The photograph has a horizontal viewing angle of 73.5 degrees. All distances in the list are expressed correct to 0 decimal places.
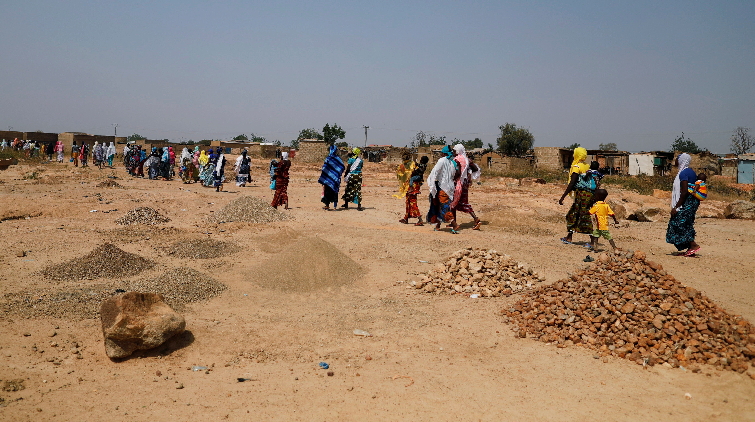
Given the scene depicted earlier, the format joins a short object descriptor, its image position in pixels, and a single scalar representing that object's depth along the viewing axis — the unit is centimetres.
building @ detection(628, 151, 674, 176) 3073
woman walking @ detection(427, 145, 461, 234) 995
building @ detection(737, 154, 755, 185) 2802
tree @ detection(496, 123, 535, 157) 5516
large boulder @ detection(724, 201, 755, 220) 1336
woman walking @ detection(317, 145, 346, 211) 1223
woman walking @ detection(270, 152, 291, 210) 1204
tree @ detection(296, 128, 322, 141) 7513
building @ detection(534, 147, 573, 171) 3316
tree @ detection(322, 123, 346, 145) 5484
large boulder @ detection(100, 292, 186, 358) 412
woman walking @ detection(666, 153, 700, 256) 800
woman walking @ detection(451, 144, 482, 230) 997
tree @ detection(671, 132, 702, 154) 6261
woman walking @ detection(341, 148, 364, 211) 1239
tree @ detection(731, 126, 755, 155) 5116
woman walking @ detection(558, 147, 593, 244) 838
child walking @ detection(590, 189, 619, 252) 809
